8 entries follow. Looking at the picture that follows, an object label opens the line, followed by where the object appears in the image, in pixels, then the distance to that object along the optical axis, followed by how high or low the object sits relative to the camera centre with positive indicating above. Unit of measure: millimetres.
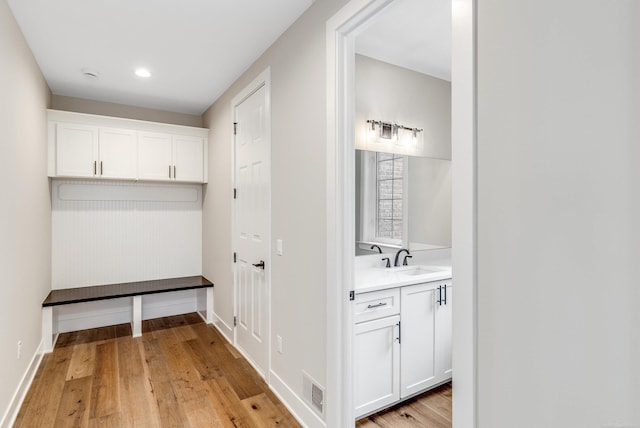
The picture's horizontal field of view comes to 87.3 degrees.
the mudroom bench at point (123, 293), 3150 -828
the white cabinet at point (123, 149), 3407 +717
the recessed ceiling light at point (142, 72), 2972 +1280
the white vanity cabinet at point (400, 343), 2070 -860
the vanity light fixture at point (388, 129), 2783 +723
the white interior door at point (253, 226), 2611 -103
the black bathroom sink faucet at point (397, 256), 2857 -368
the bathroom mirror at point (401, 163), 2754 +444
